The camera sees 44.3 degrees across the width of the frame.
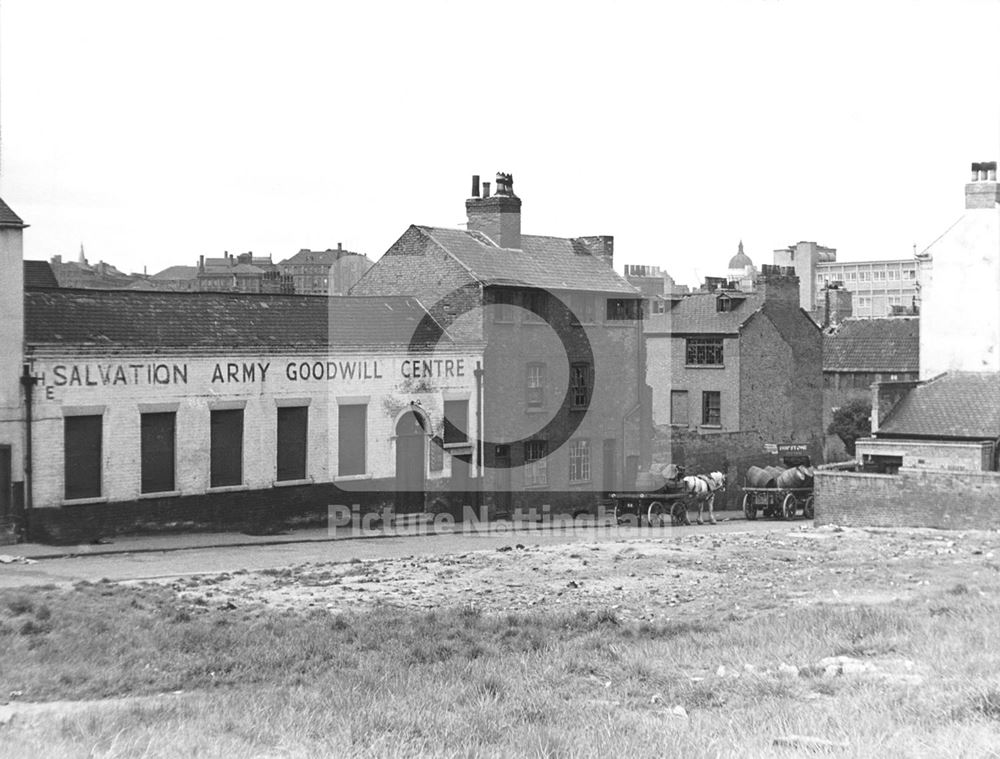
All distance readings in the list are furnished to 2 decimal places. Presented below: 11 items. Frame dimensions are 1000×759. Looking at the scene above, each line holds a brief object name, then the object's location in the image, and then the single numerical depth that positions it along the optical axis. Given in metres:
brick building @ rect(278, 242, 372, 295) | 48.50
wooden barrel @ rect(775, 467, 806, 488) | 42.03
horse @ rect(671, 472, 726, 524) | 38.78
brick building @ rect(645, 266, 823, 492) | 55.75
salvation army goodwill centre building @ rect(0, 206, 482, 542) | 27.78
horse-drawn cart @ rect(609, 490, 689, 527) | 37.19
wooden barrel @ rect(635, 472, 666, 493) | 37.84
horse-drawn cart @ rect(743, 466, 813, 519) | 41.78
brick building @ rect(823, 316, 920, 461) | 66.06
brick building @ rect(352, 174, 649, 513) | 38.06
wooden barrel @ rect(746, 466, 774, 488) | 42.26
